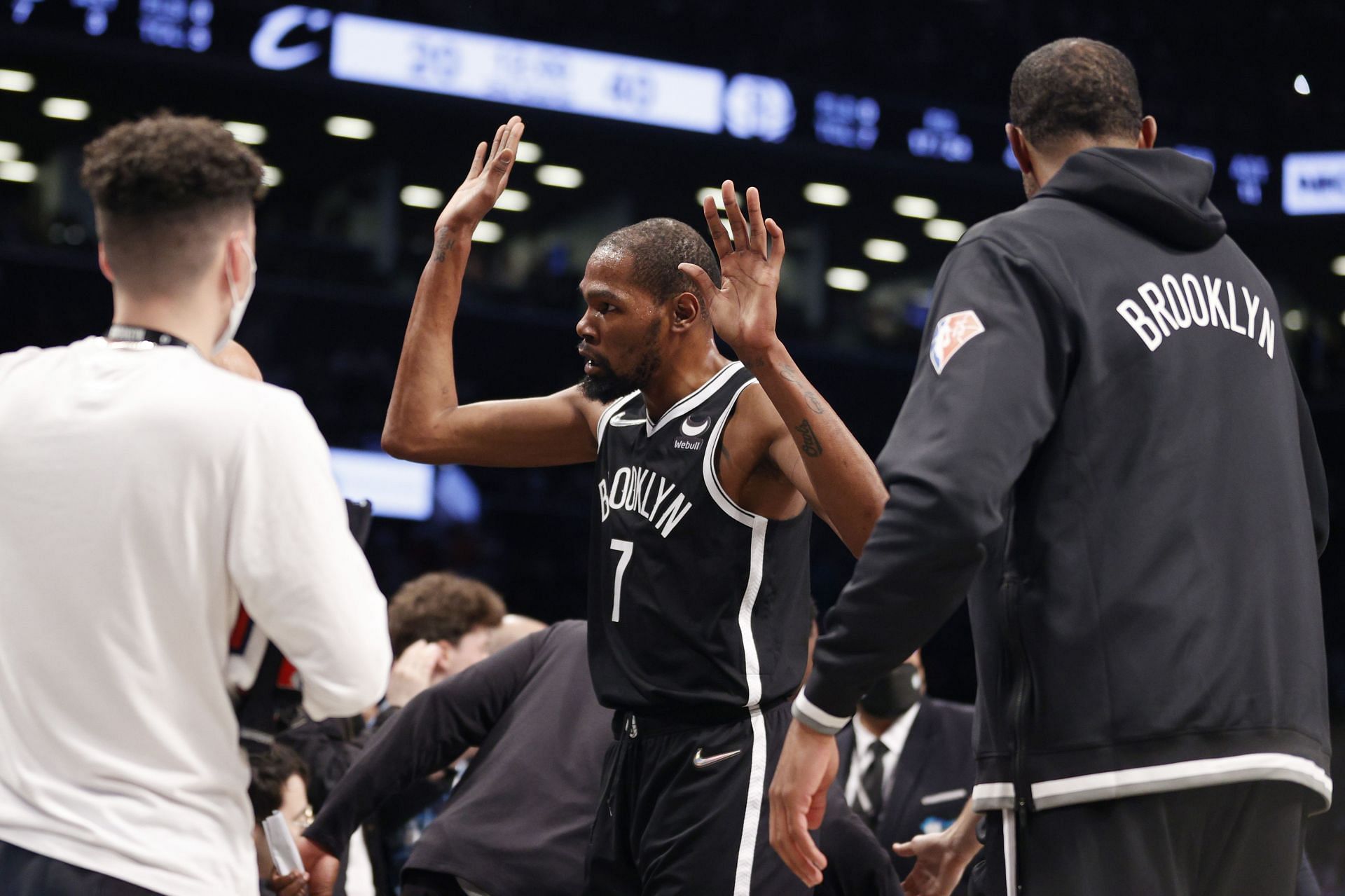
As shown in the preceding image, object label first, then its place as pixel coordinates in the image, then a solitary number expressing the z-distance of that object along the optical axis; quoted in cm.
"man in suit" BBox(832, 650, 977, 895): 585
